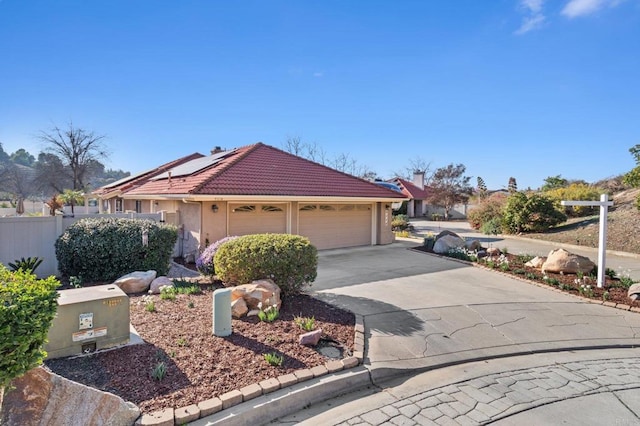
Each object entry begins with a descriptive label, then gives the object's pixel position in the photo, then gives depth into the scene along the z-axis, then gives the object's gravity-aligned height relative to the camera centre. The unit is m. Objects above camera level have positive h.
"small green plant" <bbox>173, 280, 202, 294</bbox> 6.57 -1.68
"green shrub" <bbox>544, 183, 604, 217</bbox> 20.42 +0.61
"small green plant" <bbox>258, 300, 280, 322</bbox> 5.20 -1.69
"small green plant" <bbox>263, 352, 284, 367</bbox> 4.03 -1.85
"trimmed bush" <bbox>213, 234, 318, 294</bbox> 6.08 -1.03
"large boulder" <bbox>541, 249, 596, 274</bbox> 9.36 -1.62
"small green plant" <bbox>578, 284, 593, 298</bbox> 7.64 -1.94
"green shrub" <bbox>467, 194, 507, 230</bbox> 22.50 -0.44
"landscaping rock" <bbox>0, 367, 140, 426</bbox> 2.63 -1.64
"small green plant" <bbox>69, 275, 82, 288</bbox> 6.78 -1.58
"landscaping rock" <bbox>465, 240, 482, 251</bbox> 13.69 -1.64
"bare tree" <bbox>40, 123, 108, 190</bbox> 35.22 +5.92
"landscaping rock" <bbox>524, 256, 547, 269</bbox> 10.24 -1.73
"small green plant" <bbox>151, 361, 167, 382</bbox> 3.59 -1.79
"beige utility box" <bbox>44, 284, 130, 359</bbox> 3.89 -1.42
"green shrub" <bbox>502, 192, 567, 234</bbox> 18.73 -0.47
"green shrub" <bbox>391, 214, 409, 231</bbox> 22.70 -1.33
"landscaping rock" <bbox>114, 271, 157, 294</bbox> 6.75 -1.55
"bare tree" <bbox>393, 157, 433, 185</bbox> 49.72 +5.58
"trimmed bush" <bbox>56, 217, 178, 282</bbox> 7.45 -1.00
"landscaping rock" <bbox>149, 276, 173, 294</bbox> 6.71 -1.60
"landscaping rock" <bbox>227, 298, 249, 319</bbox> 5.34 -1.64
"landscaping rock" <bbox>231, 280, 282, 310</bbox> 5.53 -1.48
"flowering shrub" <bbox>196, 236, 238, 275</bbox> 7.65 -1.27
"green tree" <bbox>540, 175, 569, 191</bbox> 33.82 +2.38
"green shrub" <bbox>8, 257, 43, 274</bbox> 6.81 -1.25
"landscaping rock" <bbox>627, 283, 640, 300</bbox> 7.44 -1.90
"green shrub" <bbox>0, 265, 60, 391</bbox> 2.32 -0.85
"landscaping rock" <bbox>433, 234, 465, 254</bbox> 13.30 -1.53
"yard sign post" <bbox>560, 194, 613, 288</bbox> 8.15 -0.63
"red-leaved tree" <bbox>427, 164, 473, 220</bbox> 34.25 +1.85
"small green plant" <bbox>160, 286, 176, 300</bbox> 6.15 -1.63
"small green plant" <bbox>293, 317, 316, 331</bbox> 4.99 -1.79
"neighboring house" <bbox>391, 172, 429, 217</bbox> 38.50 +1.42
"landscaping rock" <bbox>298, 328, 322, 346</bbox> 4.60 -1.82
